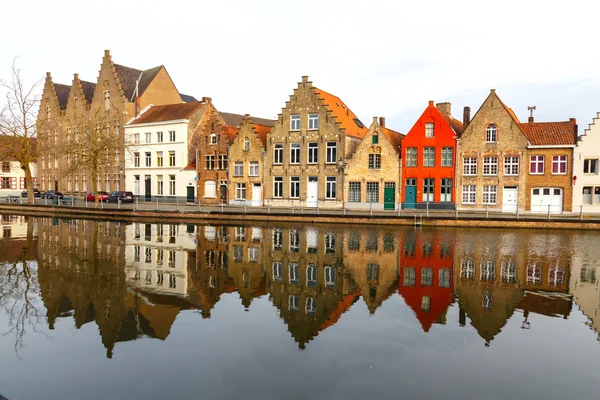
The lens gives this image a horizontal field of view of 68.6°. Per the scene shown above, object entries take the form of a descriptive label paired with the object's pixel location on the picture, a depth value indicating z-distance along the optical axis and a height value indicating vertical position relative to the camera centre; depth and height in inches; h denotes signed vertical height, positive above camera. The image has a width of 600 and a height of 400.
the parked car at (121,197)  1798.7 -54.9
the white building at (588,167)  1316.4 +67.2
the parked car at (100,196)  1858.4 -56.6
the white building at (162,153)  1867.7 +137.9
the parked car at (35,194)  2301.9 -60.8
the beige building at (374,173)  1491.1 +46.7
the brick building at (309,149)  1544.0 +133.4
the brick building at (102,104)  2091.5 +404.1
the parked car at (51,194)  1984.6 -52.4
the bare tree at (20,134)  1704.0 +189.6
